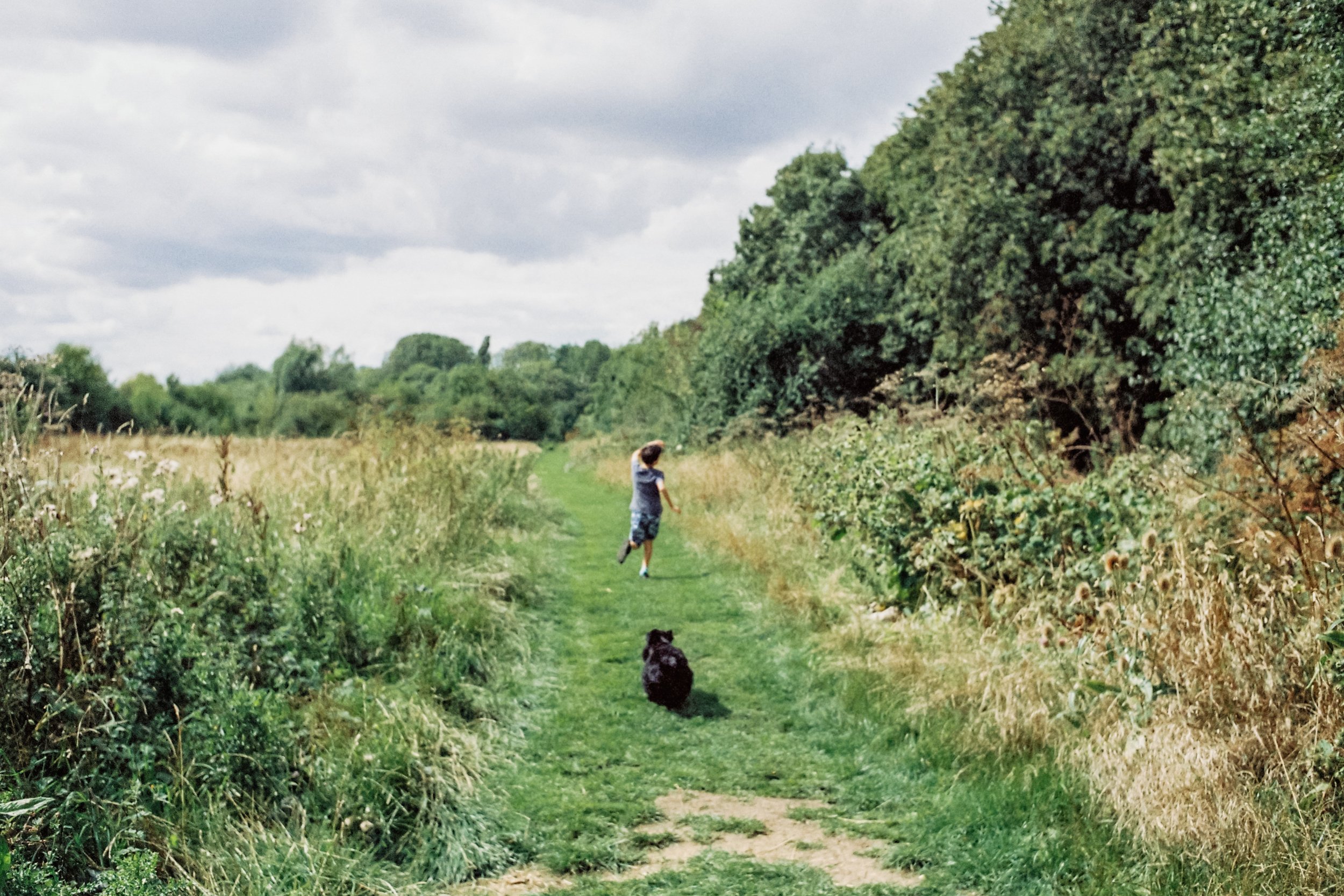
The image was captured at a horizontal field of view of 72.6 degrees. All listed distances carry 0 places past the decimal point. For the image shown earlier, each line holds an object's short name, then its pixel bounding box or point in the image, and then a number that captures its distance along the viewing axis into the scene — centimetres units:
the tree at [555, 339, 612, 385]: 10300
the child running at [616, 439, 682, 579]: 1102
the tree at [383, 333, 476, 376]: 11656
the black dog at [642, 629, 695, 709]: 623
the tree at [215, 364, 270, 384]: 5722
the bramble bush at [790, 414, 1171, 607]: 590
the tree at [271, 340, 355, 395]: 5112
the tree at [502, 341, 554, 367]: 12312
